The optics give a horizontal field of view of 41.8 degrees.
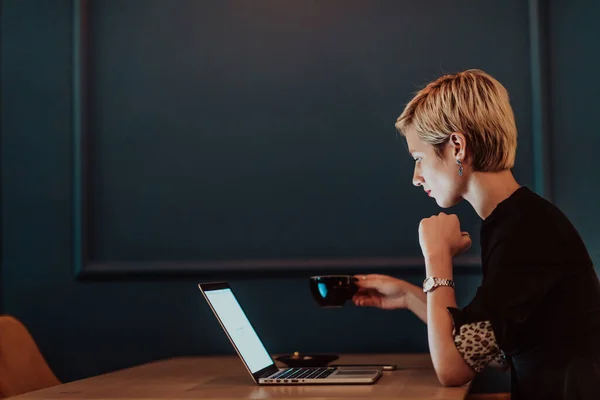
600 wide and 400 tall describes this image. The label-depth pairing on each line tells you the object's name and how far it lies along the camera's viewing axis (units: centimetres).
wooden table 152
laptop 169
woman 160
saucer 200
